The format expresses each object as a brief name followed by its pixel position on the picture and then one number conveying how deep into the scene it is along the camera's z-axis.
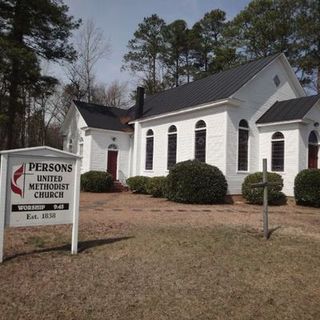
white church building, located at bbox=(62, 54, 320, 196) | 17.28
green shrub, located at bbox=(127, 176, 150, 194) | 21.09
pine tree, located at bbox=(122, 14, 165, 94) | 42.97
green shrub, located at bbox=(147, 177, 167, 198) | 18.70
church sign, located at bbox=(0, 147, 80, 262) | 5.83
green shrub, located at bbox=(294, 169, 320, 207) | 15.16
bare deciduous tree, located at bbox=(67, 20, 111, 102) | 40.03
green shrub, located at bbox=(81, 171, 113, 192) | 21.33
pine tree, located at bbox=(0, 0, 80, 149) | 21.08
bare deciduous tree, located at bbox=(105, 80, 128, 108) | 49.15
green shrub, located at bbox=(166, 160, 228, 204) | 15.48
